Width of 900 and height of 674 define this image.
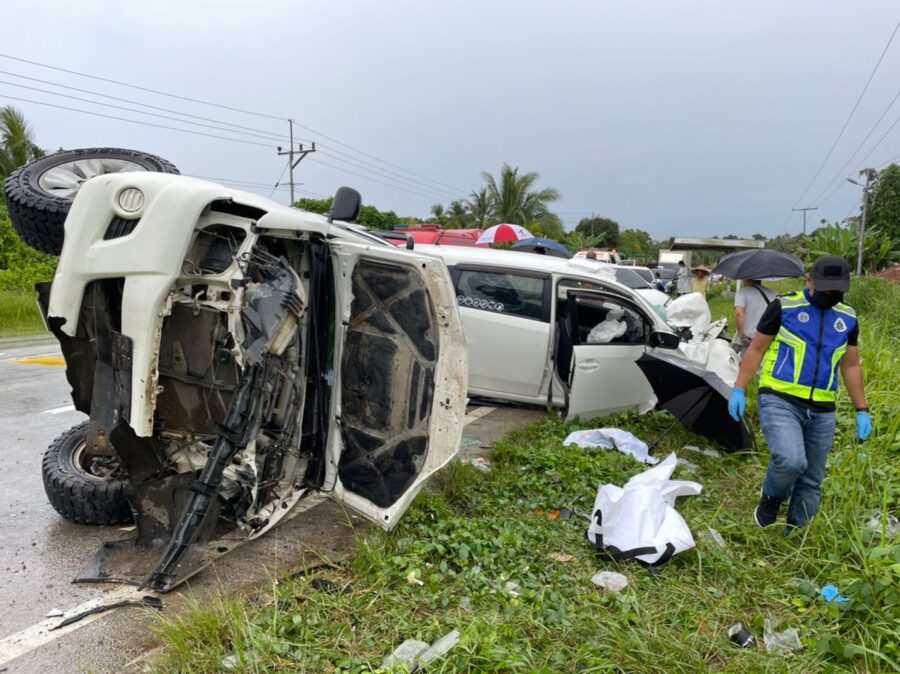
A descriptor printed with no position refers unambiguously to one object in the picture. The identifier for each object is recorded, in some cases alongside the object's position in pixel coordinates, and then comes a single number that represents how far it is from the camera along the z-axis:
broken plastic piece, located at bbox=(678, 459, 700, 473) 5.05
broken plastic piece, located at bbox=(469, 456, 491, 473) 5.00
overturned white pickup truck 2.95
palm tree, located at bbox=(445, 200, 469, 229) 37.38
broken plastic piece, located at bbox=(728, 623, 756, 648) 2.77
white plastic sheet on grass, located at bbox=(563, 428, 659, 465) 5.21
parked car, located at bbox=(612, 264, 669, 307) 12.80
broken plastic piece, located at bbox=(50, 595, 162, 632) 2.82
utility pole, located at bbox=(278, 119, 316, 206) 32.16
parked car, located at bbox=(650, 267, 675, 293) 20.64
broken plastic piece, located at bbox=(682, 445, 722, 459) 5.33
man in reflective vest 3.65
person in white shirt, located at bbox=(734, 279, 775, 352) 6.19
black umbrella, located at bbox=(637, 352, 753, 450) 4.90
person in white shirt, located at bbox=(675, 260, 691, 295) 16.72
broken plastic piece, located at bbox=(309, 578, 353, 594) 3.04
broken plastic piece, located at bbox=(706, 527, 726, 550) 3.70
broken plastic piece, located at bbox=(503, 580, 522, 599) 3.04
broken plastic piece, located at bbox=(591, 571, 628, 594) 3.21
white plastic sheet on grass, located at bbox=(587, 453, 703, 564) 3.42
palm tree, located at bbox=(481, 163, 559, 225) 35.53
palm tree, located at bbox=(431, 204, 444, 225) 39.84
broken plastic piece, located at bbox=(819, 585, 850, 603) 3.02
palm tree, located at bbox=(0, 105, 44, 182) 21.38
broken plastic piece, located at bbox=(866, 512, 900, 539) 3.65
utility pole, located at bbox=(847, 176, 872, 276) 25.07
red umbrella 17.23
